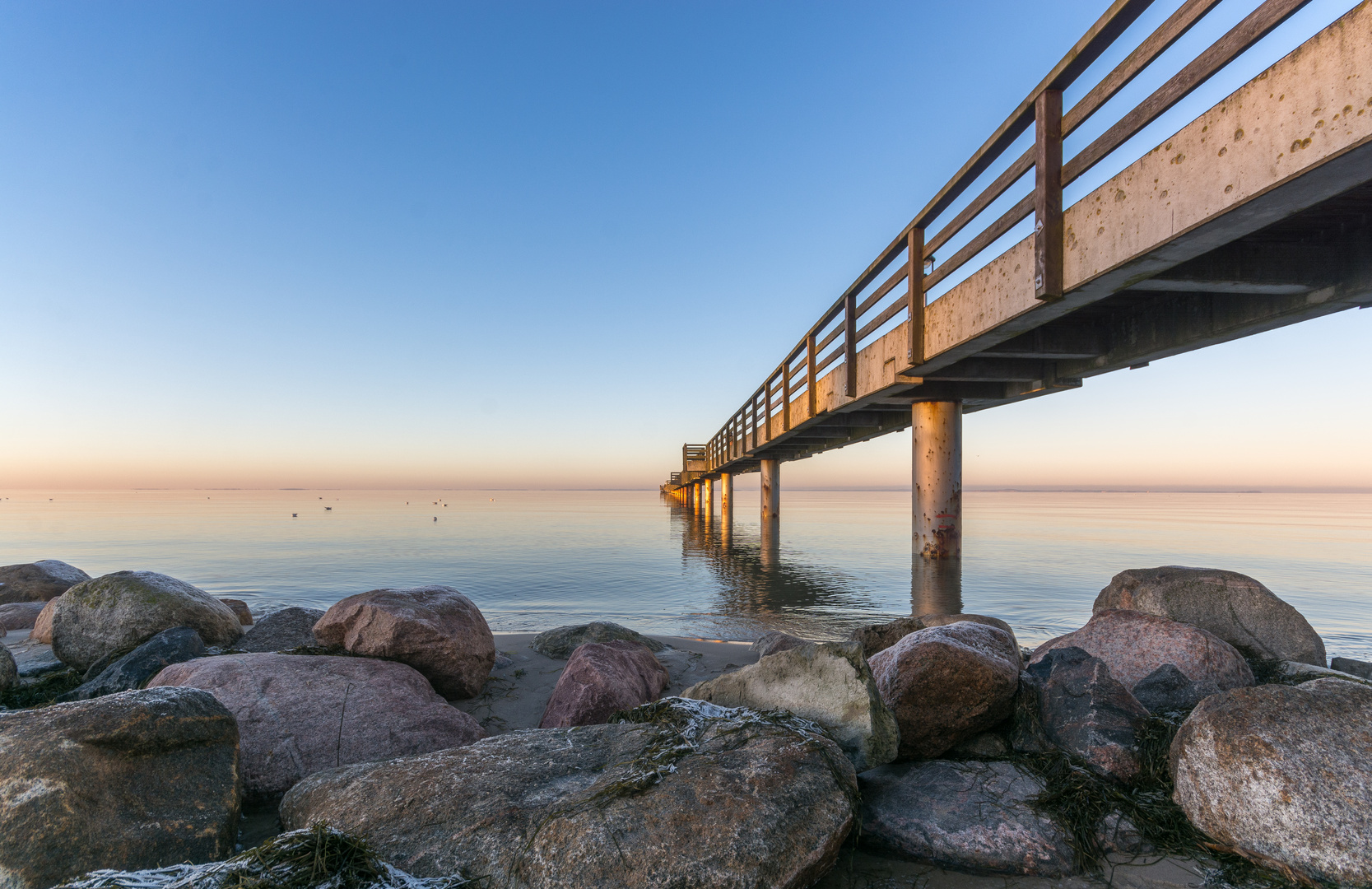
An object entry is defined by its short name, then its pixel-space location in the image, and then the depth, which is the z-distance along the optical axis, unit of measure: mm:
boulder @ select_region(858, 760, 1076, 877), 2939
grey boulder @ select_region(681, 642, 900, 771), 3508
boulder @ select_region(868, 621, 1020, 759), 3795
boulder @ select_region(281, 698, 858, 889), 2391
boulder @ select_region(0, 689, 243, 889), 2637
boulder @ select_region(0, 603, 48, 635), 8797
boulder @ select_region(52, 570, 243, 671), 6246
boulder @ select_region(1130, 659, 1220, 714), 4230
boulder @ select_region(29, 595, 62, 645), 7594
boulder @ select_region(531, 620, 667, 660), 7445
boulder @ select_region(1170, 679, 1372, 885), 2672
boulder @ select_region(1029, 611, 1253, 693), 4602
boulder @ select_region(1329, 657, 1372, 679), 5748
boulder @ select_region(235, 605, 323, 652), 6535
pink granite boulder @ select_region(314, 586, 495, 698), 5145
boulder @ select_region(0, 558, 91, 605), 10695
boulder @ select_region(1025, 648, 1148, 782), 3549
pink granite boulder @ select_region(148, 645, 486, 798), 3812
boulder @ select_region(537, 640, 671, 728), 4586
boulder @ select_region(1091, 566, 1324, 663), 5723
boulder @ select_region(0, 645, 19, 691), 5481
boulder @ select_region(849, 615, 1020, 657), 6066
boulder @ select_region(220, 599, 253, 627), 9576
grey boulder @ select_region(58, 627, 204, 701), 5137
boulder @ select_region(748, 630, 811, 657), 7145
